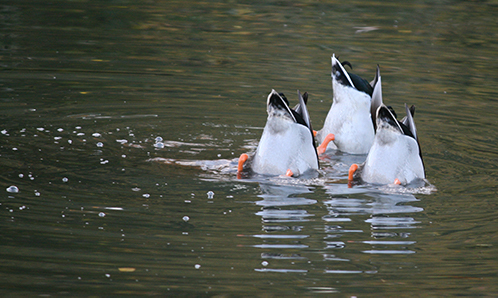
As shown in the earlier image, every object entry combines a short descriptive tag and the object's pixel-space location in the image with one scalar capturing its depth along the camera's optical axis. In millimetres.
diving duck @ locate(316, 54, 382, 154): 18141
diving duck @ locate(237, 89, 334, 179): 15039
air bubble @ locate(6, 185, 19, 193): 13550
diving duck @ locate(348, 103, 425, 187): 14625
